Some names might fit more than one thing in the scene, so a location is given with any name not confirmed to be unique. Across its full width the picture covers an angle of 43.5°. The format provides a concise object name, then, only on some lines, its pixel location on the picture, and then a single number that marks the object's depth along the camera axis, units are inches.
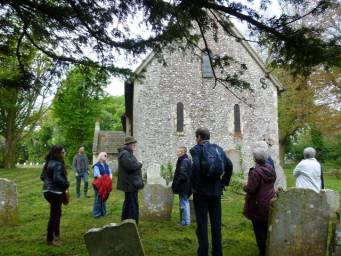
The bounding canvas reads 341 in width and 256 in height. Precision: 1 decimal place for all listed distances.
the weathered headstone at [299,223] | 243.3
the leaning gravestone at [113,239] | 204.1
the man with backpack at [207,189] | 250.2
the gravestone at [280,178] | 517.7
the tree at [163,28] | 243.1
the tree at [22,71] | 311.9
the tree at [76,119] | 1502.8
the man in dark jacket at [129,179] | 345.7
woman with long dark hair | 302.5
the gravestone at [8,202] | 377.7
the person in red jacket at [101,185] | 420.5
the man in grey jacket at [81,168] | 590.9
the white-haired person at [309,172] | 331.9
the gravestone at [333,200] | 396.8
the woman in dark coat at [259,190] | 252.7
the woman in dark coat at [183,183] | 362.3
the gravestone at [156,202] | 401.1
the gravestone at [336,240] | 223.1
